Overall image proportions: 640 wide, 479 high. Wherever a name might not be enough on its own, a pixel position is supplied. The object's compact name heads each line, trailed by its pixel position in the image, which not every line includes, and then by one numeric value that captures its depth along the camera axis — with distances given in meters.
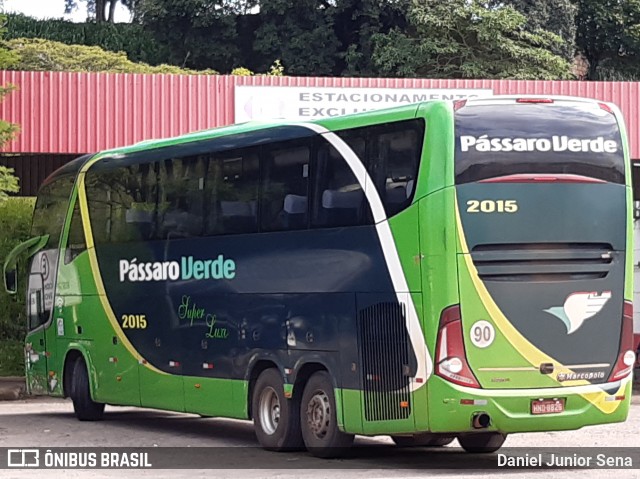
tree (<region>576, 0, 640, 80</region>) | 60.91
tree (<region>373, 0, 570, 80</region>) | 53.00
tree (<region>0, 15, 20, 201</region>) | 24.23
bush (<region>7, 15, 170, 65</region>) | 64.81
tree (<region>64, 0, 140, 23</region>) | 78.44
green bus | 12.91
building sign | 25.83
